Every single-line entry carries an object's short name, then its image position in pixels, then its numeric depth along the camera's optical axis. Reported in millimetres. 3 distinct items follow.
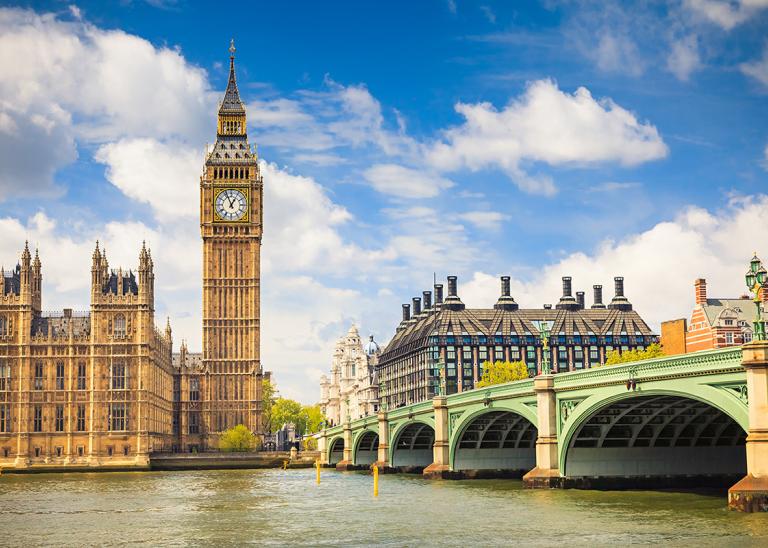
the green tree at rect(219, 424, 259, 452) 151500
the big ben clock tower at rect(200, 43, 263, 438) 159875
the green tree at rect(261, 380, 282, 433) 195125
